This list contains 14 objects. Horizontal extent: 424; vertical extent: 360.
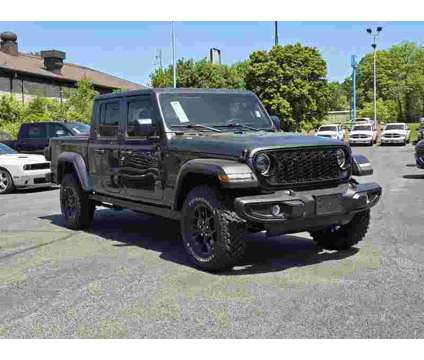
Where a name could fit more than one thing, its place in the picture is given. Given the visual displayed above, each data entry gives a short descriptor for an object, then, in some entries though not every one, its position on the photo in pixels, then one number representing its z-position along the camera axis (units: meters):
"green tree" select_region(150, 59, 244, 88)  53.94
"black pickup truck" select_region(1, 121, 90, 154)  17.56
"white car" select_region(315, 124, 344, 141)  39.03
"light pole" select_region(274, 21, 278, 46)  51.01
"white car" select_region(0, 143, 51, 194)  14.20
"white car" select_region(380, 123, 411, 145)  38.69
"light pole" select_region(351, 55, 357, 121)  65.36
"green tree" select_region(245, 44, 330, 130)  46.53
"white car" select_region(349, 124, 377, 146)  39.88
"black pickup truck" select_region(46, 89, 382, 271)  5.56
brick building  38.24
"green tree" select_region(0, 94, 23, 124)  31.58
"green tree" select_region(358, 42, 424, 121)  77.75
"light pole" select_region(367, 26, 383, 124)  54.78
